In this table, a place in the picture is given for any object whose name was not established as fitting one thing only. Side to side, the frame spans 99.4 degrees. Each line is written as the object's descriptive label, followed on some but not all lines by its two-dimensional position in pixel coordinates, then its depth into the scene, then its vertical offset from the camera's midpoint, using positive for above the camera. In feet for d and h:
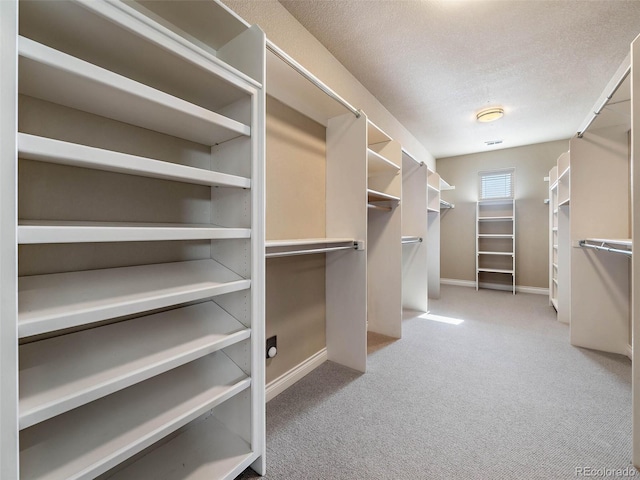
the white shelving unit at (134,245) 2.36 -0.07
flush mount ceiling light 11.24 +5.28
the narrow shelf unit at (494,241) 16.61 -0.12
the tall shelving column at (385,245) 8.94 -0.20
